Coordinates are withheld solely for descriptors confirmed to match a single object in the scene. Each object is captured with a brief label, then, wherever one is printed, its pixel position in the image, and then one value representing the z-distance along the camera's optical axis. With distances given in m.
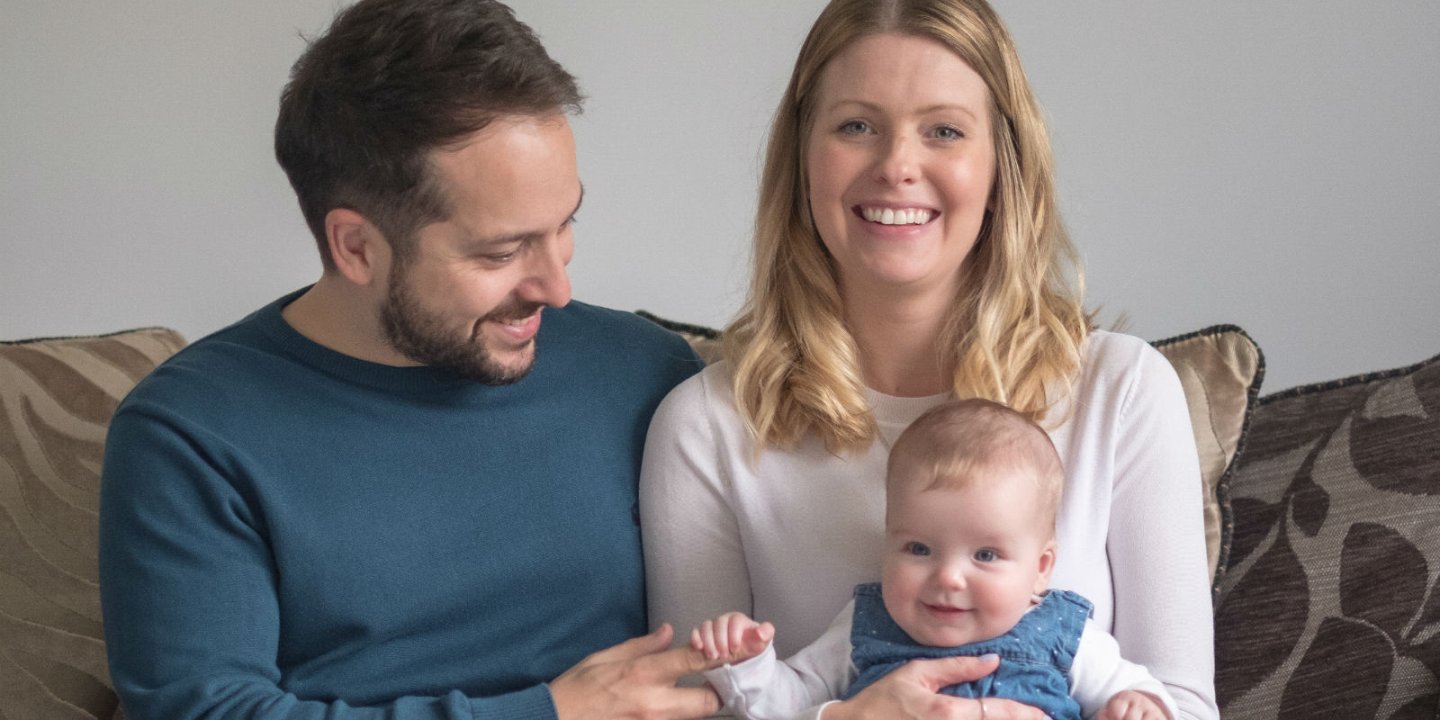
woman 2.00
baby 1.81
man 1.87
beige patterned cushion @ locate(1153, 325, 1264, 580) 2.20
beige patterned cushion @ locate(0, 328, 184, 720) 2.21
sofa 2.03
